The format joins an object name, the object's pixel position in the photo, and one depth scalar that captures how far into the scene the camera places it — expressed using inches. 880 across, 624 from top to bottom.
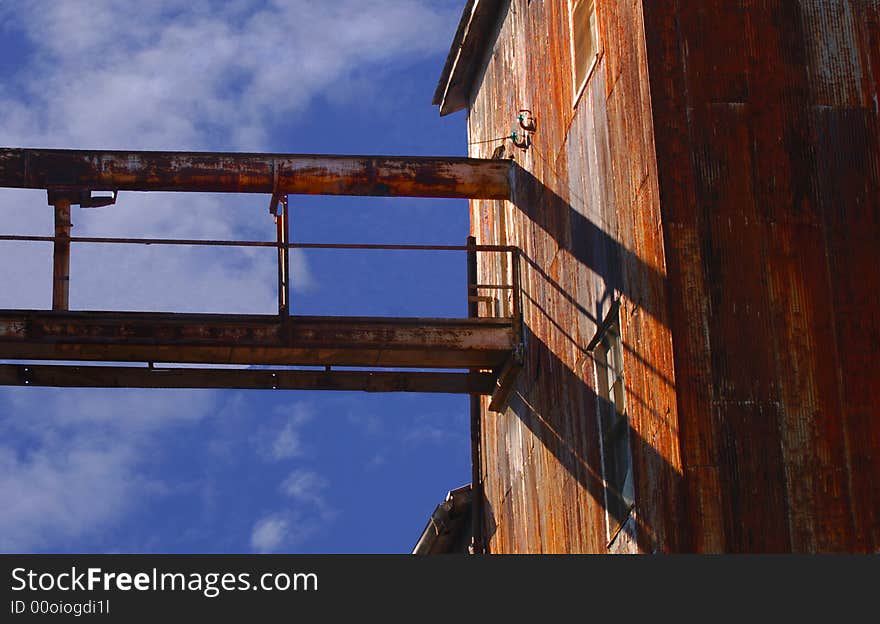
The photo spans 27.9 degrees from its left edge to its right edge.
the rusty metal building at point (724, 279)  569.9
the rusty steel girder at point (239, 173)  776.9
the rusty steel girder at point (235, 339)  752.3
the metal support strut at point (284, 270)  759.1
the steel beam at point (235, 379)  786.8
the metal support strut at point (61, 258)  764.0
